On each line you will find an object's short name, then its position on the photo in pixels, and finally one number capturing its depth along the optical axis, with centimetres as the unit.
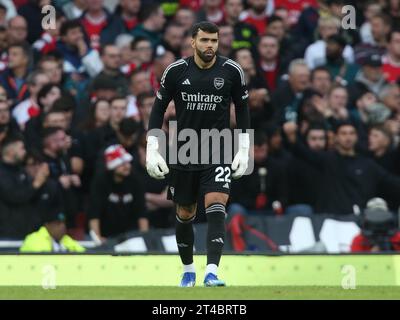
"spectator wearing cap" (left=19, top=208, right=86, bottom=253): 1423
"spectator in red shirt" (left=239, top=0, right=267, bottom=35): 1875
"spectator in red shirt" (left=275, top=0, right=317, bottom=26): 1909
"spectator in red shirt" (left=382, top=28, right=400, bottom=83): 1855
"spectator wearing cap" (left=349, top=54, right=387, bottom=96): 1828
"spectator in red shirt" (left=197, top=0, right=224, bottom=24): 1856
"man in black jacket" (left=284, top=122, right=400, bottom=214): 1638
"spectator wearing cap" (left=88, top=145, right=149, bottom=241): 1563
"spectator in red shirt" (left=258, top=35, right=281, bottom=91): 1786
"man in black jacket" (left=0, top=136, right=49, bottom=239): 1510
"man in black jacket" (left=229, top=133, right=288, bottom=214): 1608
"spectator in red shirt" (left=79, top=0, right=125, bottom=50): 1809
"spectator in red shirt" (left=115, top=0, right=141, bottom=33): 1855
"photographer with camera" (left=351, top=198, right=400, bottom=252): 1420
